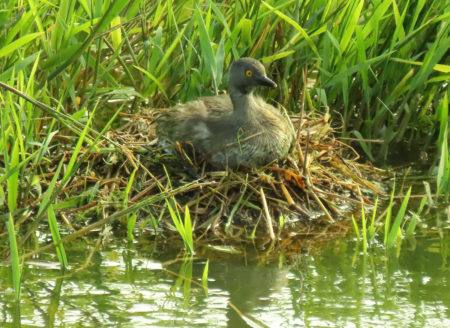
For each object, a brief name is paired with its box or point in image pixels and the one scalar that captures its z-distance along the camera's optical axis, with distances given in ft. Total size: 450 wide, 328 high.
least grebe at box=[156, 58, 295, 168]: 37.42
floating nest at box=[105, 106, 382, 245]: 35.76
